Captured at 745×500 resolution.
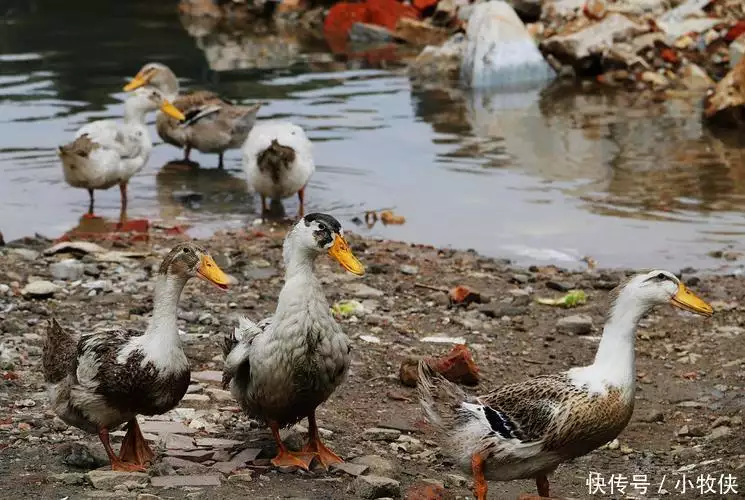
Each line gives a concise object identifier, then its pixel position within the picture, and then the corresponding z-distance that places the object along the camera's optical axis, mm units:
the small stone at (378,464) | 9408
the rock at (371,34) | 41346
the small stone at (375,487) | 8788
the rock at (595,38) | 33440
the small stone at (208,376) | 11547
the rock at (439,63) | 34600
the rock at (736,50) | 31121
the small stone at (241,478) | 9118
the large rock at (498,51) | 32676
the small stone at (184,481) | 8841
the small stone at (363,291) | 14717
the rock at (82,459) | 9296
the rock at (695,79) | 31833
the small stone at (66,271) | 14638
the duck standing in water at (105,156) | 19527
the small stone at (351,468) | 9414
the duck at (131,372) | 9197
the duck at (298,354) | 9460
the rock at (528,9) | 39106
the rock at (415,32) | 41003
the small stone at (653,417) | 11516
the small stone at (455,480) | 9638
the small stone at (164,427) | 10238
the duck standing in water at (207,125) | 23703
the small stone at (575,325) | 13940
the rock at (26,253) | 15811
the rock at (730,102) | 26839
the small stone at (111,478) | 8742
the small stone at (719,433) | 10725
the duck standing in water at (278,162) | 19395
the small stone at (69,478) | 8801
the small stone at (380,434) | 10541
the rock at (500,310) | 14349
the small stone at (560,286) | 15442
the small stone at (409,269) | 15785
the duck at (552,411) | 8485
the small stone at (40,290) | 13782
